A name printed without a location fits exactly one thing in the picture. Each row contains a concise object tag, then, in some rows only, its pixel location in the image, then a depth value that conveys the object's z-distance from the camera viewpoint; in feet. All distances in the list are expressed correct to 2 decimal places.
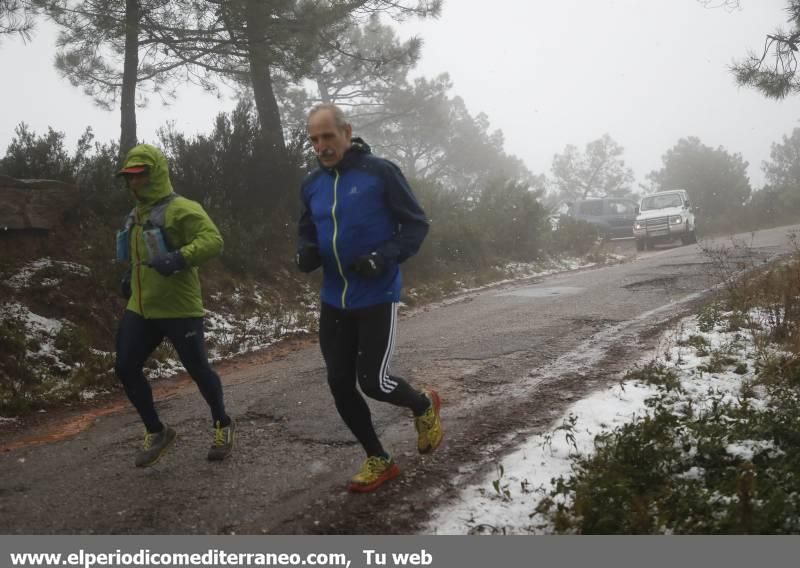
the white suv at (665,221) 74.90
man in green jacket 12.92
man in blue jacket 11.20
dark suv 87.86
